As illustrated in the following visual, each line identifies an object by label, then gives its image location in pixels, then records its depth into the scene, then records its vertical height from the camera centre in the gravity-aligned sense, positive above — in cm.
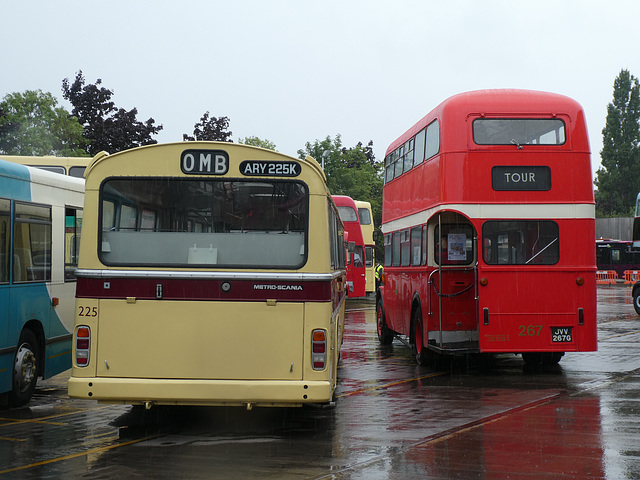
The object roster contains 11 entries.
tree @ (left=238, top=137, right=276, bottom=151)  8145 +1405
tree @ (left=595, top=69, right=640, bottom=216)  8700 +1467
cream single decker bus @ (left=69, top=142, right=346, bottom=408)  855 +10
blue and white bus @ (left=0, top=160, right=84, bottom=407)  1026 +22
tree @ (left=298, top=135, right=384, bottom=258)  5453 +738
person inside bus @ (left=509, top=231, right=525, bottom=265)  1371 +65
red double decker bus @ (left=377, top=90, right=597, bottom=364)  1357 +128
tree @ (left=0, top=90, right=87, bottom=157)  4534 +877
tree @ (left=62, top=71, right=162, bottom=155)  5334 +1065
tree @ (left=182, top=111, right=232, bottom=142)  6803 +1287
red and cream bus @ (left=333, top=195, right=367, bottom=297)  3456 +215
